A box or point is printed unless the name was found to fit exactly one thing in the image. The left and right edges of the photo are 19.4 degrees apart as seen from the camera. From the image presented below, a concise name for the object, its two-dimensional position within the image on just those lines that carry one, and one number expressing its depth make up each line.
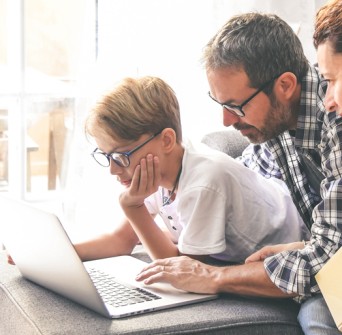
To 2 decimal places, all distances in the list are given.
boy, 2.03
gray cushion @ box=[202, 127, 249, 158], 2.43
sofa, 1.76
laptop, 1.81
